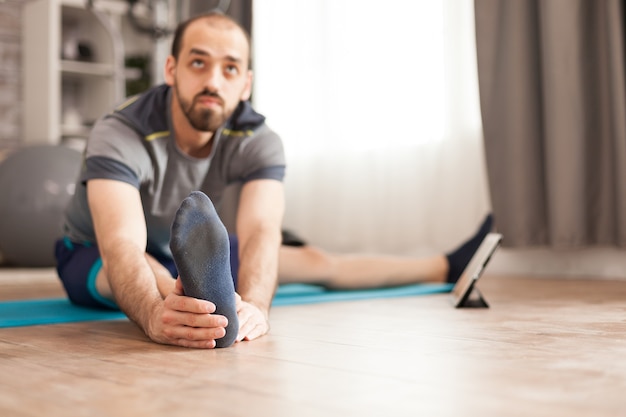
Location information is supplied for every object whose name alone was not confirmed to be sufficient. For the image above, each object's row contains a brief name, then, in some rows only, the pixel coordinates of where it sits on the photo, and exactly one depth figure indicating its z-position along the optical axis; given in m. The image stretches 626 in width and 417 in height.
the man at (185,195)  1.25
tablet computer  1.86
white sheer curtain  3.24
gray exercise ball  3.59
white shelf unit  4.15
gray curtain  2.70
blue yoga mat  1.76
